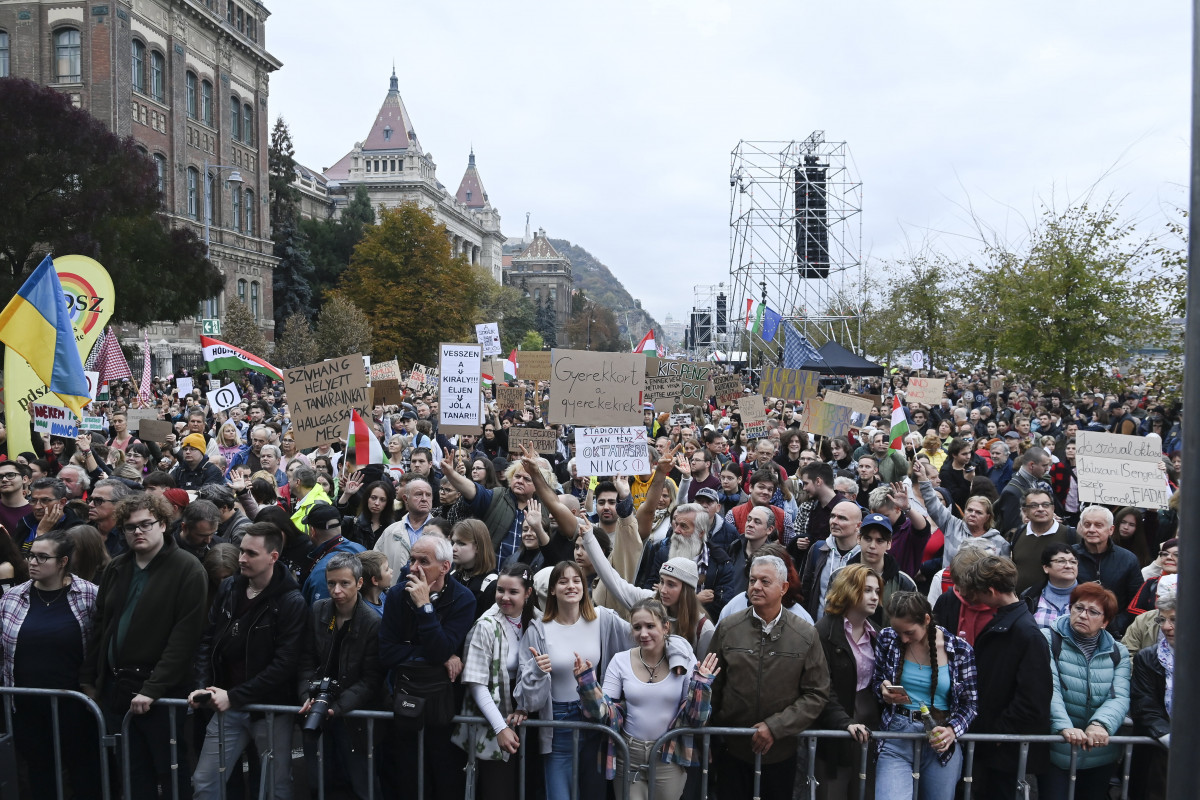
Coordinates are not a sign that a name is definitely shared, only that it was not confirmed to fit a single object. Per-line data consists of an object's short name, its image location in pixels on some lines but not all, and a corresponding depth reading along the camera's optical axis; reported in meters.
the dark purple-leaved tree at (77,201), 28.61
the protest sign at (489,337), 18.80
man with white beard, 6.45
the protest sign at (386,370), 18.62
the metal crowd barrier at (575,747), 4.57
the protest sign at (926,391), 17.22
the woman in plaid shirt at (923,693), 4.52
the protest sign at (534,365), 19.62
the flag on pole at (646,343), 23.80
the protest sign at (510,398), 17.09
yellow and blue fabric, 8.41
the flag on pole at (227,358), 17.23
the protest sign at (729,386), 15.99
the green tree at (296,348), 41.66
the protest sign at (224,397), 14.44
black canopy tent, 20.37
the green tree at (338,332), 44.41
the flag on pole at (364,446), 9.12
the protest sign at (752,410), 13.25
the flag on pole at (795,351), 19.58
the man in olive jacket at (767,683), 4.58
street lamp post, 42.91
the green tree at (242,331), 39.53
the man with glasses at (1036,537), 6.54
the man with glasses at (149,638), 5.00
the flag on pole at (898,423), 11.47
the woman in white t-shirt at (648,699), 4.57
